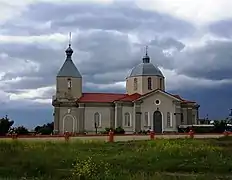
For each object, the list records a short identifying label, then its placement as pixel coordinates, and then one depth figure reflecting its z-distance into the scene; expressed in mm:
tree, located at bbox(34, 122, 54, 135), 67838
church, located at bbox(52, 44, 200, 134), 66438
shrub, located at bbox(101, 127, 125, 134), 59891
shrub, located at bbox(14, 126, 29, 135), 57141
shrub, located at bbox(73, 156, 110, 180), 14698
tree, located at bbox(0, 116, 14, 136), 59500
